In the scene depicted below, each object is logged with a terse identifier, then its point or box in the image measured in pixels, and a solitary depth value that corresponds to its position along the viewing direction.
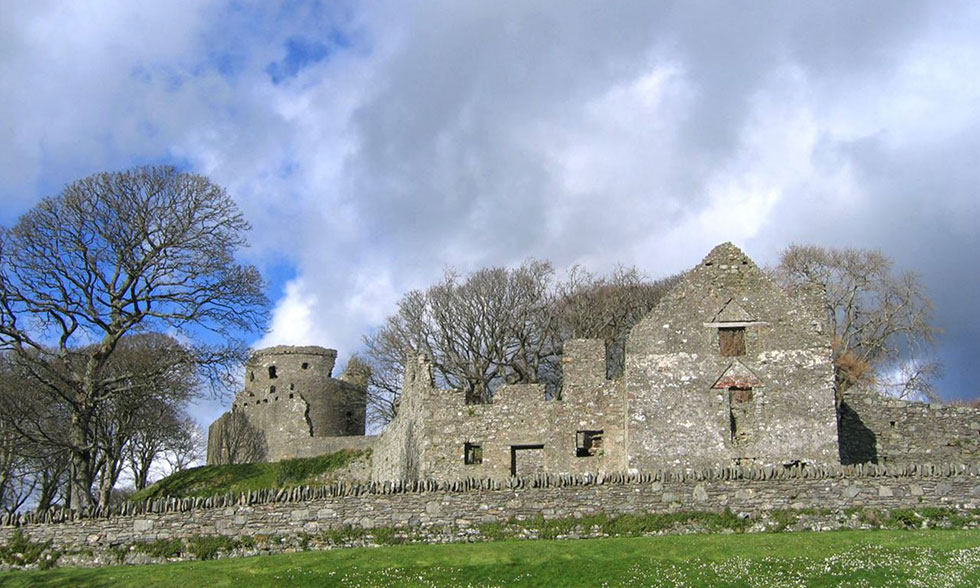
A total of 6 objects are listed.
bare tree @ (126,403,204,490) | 45.09
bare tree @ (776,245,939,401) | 45.38
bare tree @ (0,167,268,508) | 29.47
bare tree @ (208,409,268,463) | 51.78
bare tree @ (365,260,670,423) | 50.38
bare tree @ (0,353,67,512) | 32.16
